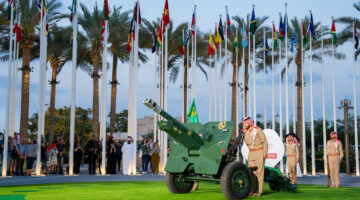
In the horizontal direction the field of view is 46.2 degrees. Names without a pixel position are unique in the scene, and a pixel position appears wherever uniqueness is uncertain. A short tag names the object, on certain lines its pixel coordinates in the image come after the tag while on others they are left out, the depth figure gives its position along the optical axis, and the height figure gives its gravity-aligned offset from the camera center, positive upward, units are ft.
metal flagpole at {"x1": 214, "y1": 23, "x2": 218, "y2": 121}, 86.15 +9.48
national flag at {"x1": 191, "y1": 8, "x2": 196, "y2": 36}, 75.92 +20.77
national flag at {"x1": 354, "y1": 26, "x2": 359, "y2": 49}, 77.05 +18.05
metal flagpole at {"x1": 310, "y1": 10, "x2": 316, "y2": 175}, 74.46 +5.20
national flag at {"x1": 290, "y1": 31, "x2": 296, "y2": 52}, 79.50 +18.36
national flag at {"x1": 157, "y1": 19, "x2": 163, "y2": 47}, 73.82 +17.65
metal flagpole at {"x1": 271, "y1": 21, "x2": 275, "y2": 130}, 82.07 +8.85
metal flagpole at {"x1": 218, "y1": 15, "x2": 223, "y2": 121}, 83.96 +7.29
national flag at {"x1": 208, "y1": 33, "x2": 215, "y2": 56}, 81.35 +17.93
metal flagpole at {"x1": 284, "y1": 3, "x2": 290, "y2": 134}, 77.45 +8.01
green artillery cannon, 27.96 -1.41
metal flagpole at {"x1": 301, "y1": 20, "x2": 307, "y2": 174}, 74.53 -1.90
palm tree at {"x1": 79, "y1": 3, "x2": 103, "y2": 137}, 91.76 +22.24
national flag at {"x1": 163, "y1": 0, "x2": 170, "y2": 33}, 70.44 +20.56
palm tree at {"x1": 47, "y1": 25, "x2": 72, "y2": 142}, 95.71 +20.43
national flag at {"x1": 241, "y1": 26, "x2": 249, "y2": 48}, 78.43 +18.60
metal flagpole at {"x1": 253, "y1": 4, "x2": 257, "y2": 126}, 79.23 +9.47
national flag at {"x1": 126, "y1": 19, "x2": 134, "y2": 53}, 70.69 +16.67
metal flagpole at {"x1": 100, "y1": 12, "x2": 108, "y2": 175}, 64.05 +7.84
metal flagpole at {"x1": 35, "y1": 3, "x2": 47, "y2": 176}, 61.93 +11.39
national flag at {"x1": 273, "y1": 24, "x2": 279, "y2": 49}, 82.07 +19.15
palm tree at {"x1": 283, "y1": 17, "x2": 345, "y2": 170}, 91.04 +20.09
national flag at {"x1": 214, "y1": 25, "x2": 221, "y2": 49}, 78.32 +18.42
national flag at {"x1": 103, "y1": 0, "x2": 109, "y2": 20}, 64.69 +19.77
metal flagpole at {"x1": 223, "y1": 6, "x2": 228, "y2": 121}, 83.37 +8.87
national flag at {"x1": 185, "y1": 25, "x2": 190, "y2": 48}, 77.56 +18.81
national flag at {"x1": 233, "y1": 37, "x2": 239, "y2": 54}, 84.00 +18.86
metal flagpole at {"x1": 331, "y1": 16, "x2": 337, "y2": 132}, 75.36 +10.19
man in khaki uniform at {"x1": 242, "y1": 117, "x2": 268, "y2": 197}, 30.83 -0.89
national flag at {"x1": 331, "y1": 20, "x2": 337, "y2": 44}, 76.33 +19.30
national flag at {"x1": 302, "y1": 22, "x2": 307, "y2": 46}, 77.83 +19.13
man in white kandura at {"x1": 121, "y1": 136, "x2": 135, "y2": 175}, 63.67 -2.32
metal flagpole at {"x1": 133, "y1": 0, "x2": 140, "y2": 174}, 63.26 +6.96
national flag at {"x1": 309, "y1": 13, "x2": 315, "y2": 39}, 77.26 +20.42
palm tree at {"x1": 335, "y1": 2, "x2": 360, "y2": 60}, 86.89 +23.24
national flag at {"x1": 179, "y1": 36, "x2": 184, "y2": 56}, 82.11 +17.49
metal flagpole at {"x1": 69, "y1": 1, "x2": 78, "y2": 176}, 59.24 +6.14
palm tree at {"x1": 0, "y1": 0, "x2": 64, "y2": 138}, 81.61 +21.28
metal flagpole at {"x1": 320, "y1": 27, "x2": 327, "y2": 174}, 78.51 +10.77
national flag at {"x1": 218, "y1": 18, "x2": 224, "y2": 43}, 77.30 +19.87
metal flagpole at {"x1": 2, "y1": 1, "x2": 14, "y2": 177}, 54.26 +2.91
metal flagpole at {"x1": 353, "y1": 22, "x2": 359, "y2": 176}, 70.91 -0.97
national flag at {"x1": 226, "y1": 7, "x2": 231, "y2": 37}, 78.98 +22.19
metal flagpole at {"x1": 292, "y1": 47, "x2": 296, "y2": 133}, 75.81 +4.78
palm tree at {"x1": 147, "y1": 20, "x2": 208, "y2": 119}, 104.01 +23.14
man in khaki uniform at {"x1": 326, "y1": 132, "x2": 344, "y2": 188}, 41.47 -1.79
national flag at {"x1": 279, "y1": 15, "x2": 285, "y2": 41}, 78.69 +20.57
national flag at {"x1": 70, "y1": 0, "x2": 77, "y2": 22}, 63.05 +19.78
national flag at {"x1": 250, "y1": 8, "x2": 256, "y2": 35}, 74.90 +20.48
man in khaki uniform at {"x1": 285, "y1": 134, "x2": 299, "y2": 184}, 43.29 -1.67
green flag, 41.09 +2.41
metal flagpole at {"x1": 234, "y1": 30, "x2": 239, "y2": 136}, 90.07 +8.00
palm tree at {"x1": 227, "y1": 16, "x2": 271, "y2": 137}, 102.37 +22.26
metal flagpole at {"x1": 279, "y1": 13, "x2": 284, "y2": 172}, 73.49 +4.67
